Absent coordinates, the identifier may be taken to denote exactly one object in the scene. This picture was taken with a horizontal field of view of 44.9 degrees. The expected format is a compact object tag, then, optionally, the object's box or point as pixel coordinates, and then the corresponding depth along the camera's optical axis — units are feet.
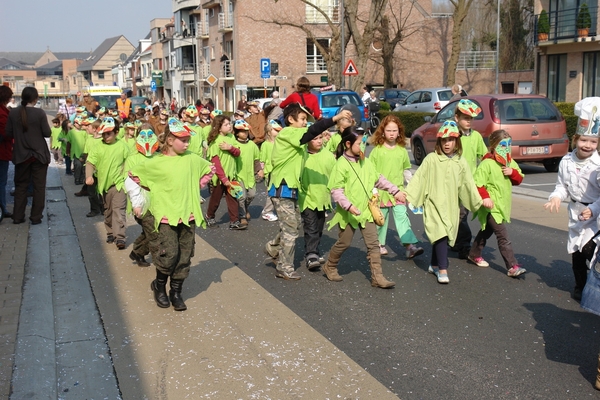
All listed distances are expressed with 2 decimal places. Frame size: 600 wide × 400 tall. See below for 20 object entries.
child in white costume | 19.16
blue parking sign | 96.48
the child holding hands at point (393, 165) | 25.61
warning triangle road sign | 84.64
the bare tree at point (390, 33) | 152.56
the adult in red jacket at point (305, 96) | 35.45
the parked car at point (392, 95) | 120.88
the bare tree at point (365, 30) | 99.97
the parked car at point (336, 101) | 74.38
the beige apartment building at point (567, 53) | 99.40
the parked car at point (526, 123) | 45.65
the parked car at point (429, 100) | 85.61
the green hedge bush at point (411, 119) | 75.97
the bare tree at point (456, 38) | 119.15
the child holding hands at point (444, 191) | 22.63
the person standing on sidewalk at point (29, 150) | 34.06
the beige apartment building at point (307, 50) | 168.14
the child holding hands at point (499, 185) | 23.20
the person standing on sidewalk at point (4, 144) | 34.65
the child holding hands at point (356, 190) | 22.17
